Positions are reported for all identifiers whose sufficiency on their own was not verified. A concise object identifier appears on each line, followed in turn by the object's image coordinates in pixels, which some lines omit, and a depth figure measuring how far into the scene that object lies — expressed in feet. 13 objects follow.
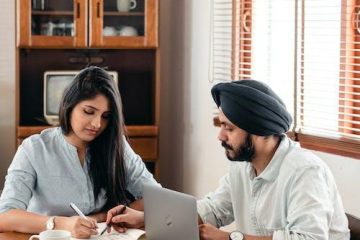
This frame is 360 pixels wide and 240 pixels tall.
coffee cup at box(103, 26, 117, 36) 13.85
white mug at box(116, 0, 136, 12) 14.16
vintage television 13.83
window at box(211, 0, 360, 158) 9.85
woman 8.35
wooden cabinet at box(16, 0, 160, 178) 13.64
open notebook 7.35
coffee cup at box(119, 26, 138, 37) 13.99
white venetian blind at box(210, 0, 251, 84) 12.58
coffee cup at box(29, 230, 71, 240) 6.51
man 6.53
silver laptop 6.53
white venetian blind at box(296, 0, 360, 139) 9.81
